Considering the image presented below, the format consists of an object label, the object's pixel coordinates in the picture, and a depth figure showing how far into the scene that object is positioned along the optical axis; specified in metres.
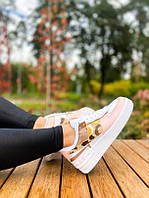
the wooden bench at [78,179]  0.77
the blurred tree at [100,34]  6.46
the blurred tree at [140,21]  6.36
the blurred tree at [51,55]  4.05
